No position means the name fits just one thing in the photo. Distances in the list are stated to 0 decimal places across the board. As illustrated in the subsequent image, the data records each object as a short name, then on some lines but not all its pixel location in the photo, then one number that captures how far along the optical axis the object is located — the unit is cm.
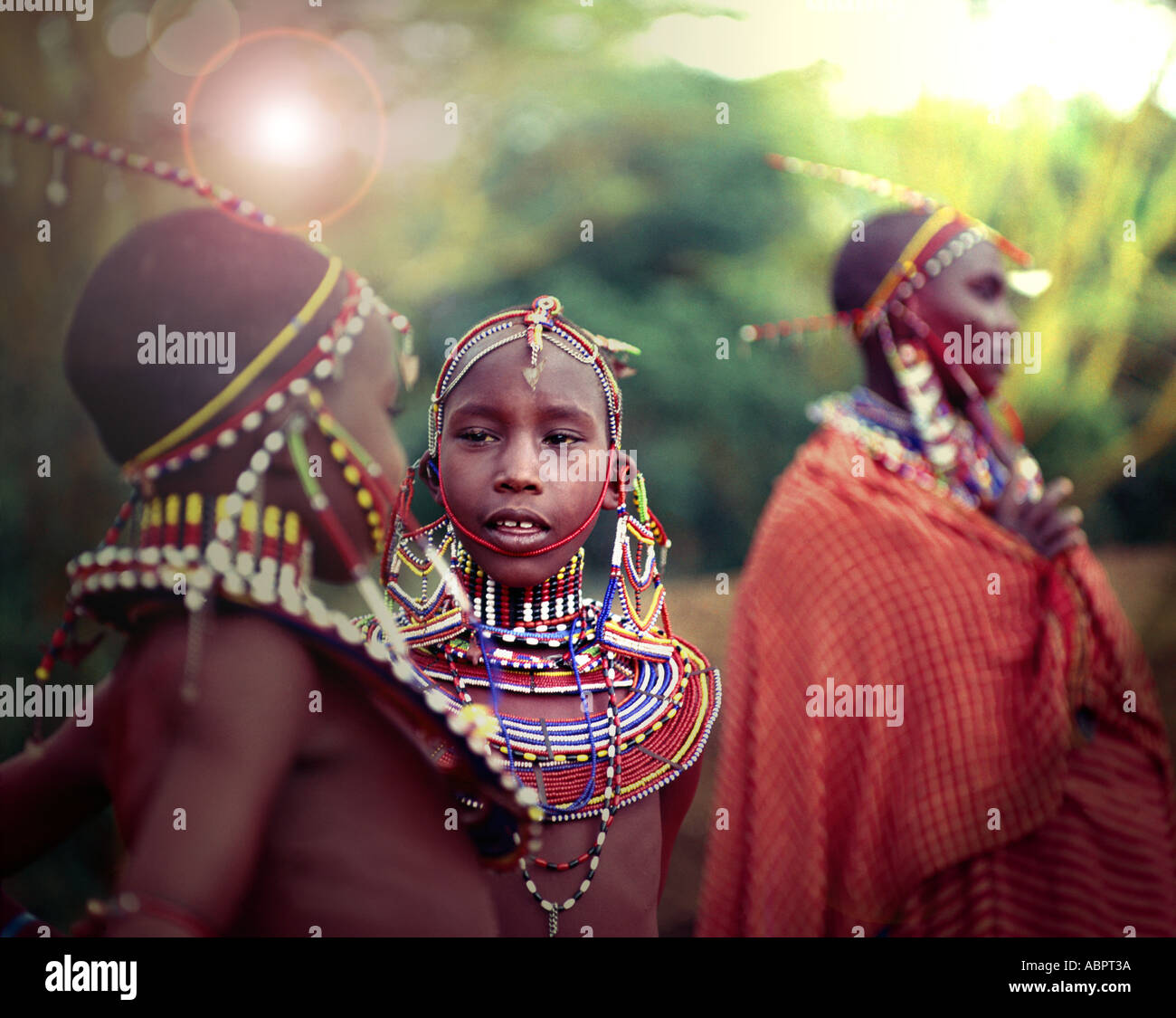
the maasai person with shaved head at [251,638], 150
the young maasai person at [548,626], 182
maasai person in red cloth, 272
